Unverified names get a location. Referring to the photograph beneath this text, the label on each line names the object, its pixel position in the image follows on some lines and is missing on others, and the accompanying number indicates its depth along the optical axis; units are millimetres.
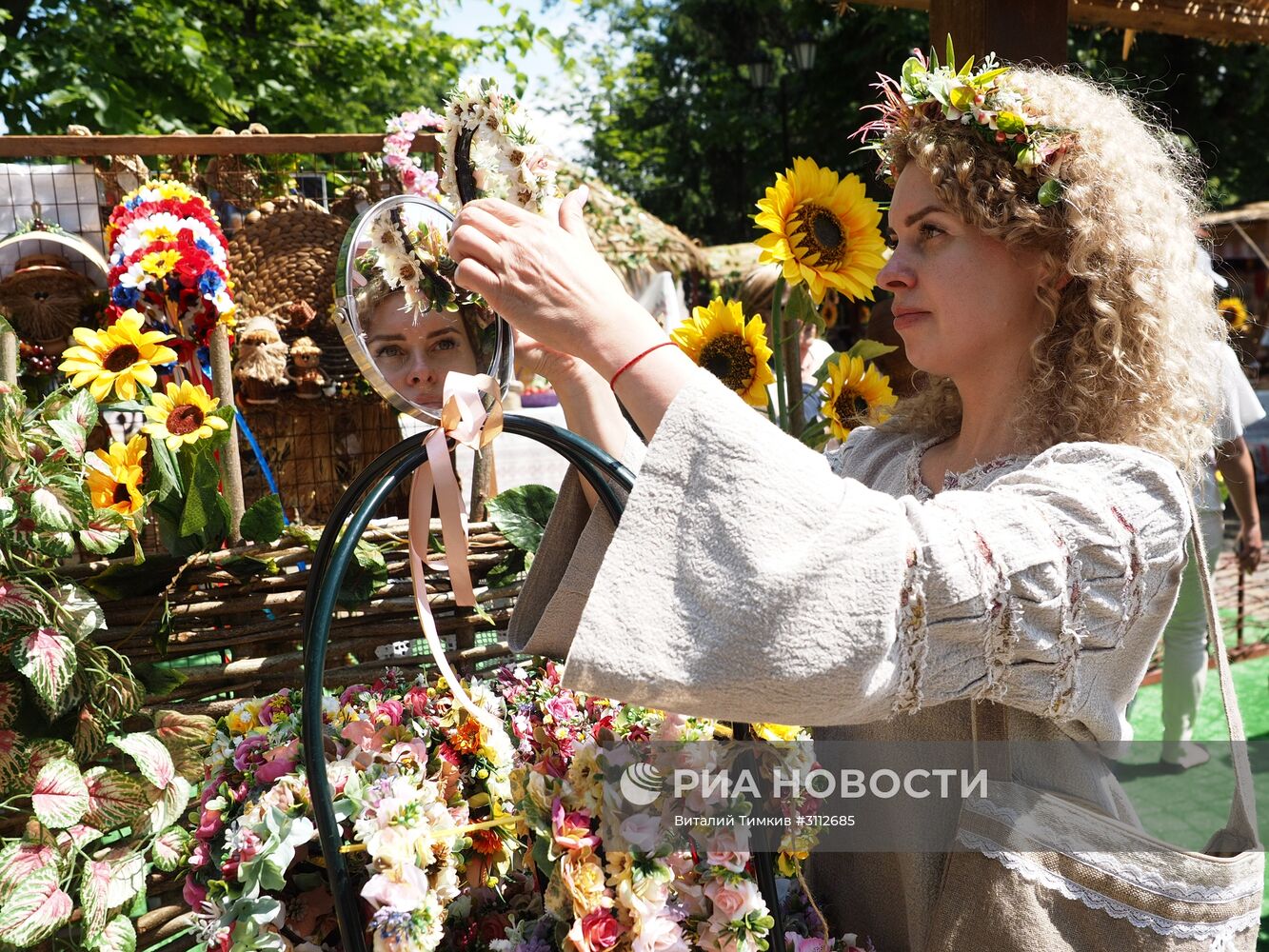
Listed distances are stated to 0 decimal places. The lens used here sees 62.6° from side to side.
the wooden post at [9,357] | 1560
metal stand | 826
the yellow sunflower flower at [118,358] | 1628
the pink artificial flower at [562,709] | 1036
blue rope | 1962
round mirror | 1157
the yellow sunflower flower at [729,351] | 1798
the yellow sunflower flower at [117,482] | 1494
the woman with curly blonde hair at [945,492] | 761
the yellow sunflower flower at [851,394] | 1815
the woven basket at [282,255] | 2373
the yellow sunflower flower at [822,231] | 1695
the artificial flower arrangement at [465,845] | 862
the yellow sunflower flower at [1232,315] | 5968
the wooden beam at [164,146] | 1976
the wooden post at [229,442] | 1656
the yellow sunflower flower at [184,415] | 1580
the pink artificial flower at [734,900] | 875
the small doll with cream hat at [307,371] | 2340
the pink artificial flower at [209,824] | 976
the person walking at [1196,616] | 3076
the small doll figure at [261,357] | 2295
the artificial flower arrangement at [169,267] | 1911
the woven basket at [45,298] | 2045
